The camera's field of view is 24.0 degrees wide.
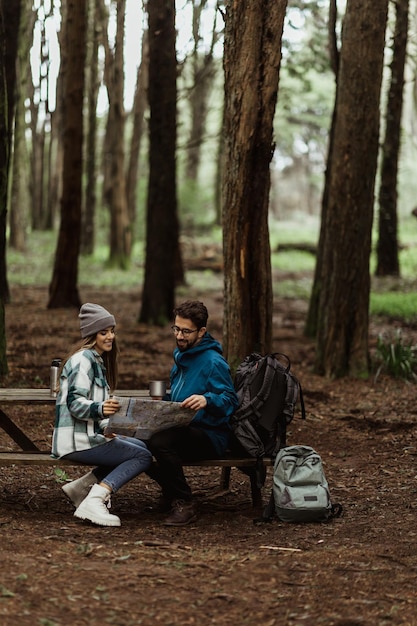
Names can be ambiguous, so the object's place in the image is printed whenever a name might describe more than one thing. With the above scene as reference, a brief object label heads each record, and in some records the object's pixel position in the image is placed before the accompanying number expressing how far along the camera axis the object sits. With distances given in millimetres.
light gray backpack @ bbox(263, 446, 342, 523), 6211
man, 6203
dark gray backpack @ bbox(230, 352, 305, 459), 6363
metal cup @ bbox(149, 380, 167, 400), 6156
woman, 5945
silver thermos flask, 6422
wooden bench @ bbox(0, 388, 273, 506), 6175
